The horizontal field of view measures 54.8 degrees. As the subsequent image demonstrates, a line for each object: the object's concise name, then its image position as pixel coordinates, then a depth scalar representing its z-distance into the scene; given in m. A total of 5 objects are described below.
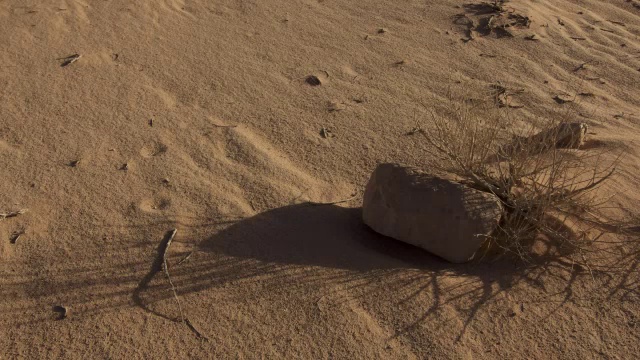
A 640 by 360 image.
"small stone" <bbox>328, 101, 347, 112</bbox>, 3.69
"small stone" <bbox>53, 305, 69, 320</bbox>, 2.30
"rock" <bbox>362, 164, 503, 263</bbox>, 2.46
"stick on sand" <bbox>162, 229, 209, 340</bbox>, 2.27
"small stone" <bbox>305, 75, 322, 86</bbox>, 3.93
